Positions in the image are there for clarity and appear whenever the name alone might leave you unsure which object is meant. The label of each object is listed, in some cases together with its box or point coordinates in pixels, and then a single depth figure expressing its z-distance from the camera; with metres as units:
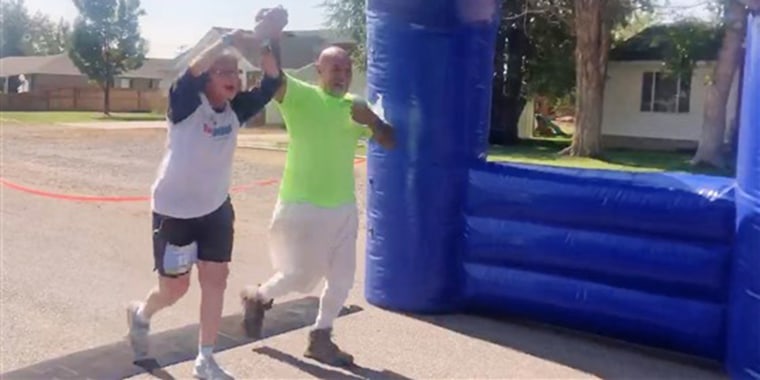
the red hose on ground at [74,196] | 11.31
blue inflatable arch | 4.66
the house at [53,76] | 60.06
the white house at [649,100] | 26.08
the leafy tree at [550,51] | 23.27
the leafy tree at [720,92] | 20.48
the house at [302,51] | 30.41
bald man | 4.66
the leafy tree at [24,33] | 86.31
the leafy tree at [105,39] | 44.19
